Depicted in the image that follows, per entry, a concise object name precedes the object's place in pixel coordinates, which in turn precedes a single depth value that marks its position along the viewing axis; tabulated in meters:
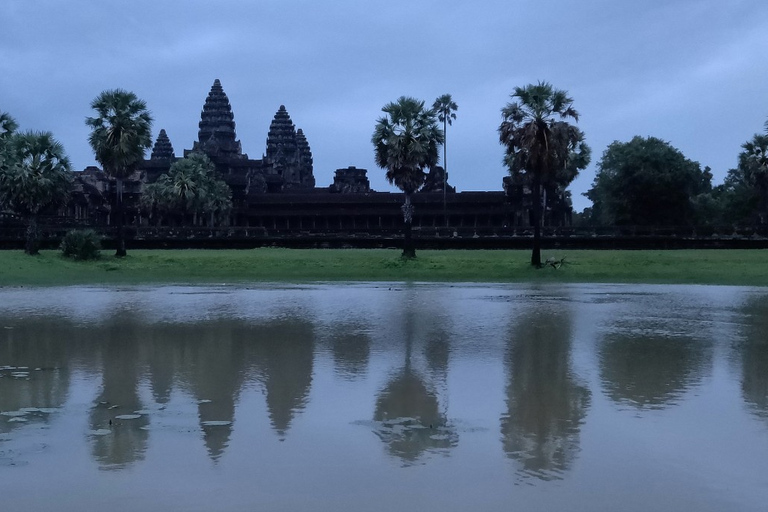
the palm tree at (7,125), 60.72
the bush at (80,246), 45.38
